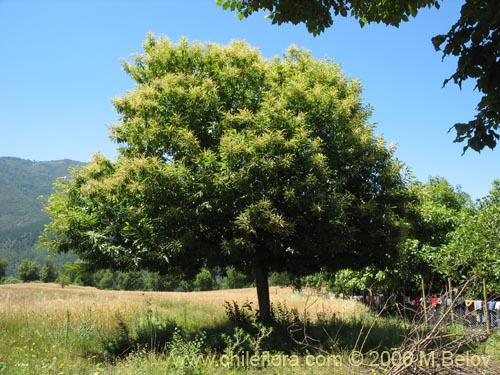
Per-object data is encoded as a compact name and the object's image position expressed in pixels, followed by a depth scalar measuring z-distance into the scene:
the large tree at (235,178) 9.60
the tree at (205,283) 88.80
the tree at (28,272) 99.25
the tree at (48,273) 100.44
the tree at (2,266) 92.64
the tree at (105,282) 103.25
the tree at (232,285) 77.62
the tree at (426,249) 18.83
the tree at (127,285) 96.43
